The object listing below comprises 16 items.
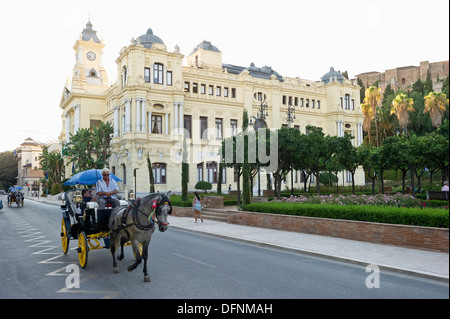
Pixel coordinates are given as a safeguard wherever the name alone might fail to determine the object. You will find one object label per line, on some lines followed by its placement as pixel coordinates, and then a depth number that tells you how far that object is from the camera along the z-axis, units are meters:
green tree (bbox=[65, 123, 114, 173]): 45.81
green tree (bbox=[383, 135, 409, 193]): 24.17
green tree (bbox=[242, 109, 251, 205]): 21.88
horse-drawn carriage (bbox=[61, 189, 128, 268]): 9.24
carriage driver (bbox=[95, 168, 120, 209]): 9.81
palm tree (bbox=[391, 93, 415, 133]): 50.34
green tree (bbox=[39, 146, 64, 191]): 62.59
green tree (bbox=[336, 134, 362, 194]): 30.47
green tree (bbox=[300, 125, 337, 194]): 27.73
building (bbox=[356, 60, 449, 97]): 116.31
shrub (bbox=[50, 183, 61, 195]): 59.66
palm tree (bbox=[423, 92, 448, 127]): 43.57
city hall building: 43.12
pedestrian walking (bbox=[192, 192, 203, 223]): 21.05
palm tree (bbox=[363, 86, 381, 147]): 55.91
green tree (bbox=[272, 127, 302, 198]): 26.84
